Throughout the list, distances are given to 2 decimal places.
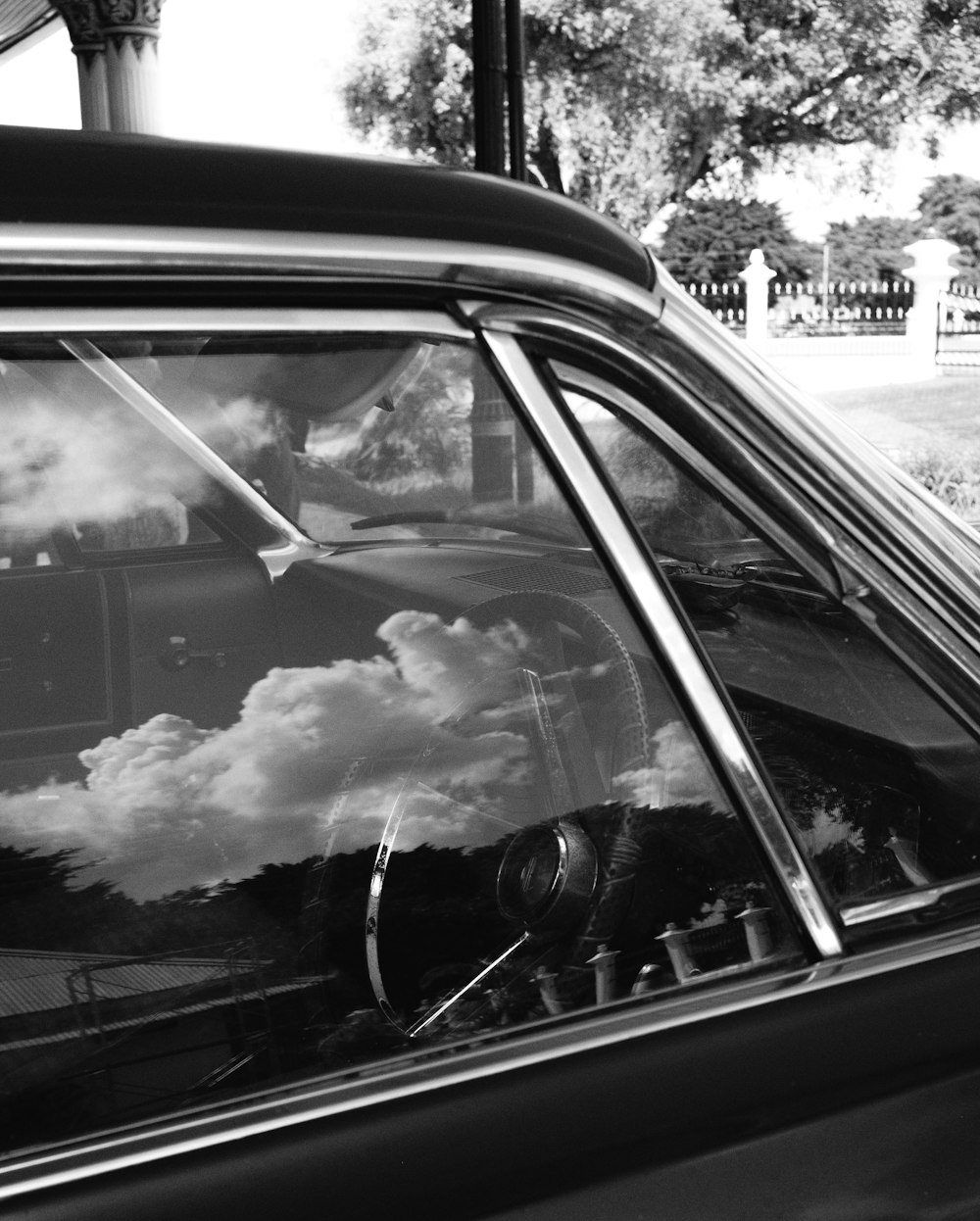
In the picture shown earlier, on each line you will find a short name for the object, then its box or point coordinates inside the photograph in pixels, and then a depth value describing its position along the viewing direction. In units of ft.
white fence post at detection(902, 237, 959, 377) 79.41
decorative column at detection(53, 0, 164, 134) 32.17
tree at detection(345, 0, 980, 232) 81.05
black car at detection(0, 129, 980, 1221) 3.13
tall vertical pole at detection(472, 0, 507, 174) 18.57
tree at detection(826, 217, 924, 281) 170.81
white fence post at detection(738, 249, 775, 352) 87.86
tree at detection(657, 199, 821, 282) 144.46
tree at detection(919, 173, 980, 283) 174.70
